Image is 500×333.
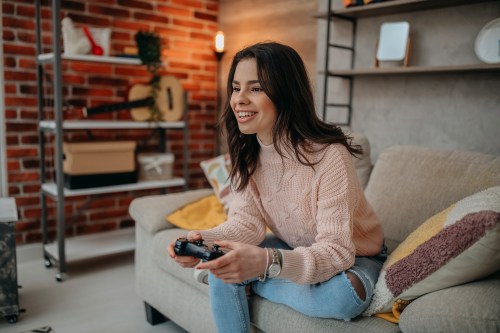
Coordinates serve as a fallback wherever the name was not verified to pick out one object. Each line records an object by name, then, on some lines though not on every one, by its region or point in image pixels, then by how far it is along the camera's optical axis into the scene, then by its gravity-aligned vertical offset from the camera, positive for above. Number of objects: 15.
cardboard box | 2.63 -0.33
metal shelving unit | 2.49 -0.46
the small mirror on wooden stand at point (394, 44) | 2.38 +0.34
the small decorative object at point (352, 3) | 2.47 +0.56
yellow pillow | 2.07 -0.48
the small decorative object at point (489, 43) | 2.08 +0.31
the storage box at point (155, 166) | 2.99 -0.37
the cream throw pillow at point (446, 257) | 1.13 -0.35
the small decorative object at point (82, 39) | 2.61 +0.36
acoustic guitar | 2.83 +0.02
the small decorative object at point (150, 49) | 2.84 +0.33
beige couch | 1.12 -0.45
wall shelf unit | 2.15 +0.35
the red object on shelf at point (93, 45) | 2.68 +0.33
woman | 1.24 -0.28
